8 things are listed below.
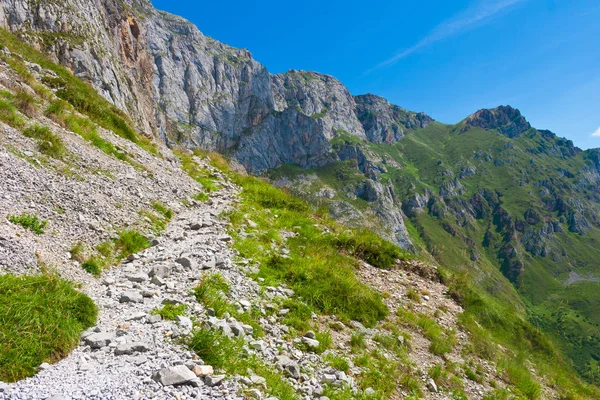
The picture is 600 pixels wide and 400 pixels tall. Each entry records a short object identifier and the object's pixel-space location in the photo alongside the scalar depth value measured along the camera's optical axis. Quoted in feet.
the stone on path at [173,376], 16.25
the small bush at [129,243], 34.09
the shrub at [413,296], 40.06
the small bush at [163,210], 46.80
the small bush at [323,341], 25.36
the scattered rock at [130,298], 24.22
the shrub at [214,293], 25.42
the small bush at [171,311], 22.63
